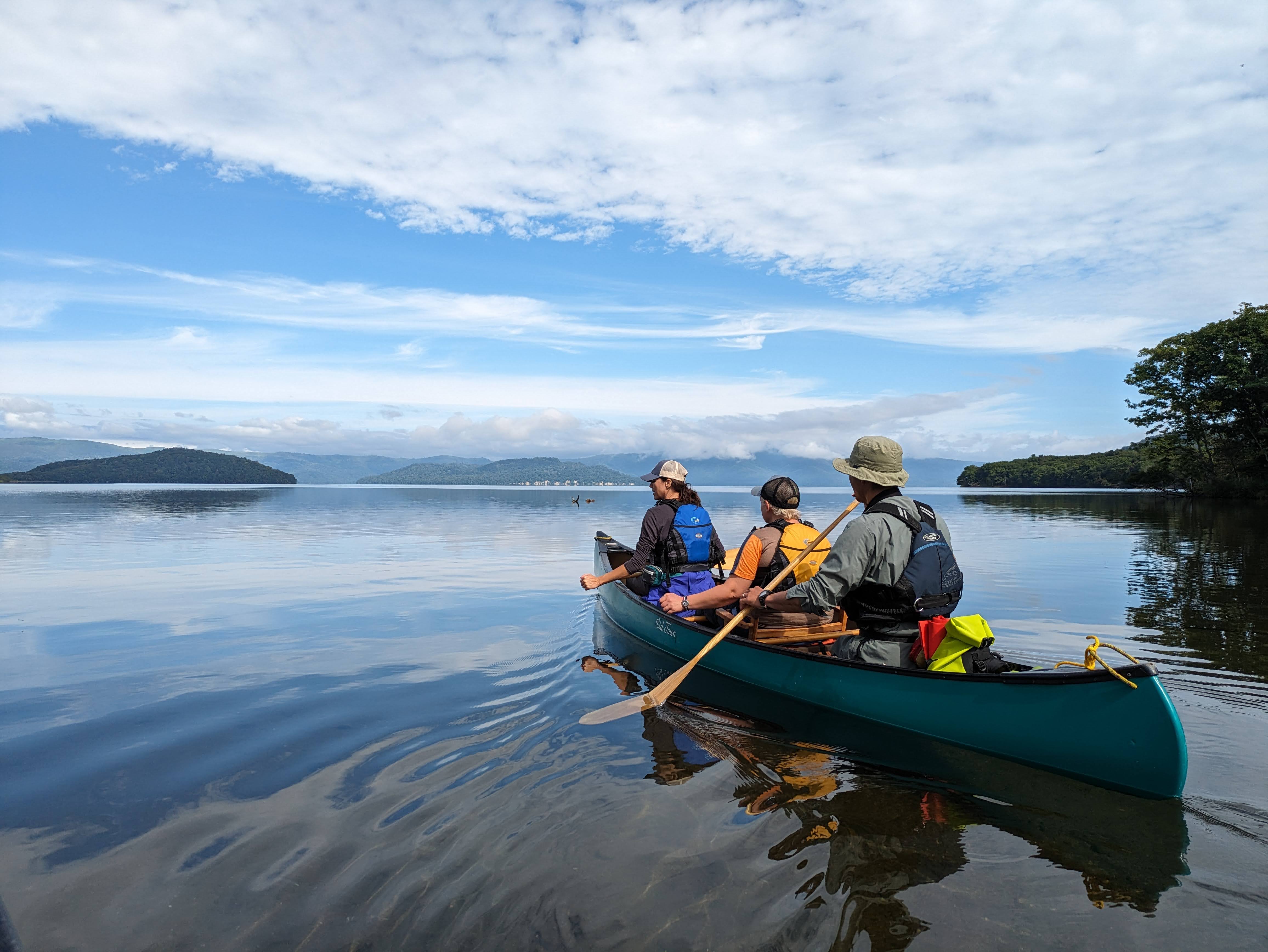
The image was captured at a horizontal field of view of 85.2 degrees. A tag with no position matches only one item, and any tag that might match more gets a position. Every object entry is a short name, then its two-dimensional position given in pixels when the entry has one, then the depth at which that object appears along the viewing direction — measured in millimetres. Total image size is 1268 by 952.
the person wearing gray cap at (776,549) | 7473
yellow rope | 4617
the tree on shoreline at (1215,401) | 46812
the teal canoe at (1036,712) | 4668
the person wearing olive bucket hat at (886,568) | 5676
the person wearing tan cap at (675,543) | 9391
